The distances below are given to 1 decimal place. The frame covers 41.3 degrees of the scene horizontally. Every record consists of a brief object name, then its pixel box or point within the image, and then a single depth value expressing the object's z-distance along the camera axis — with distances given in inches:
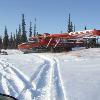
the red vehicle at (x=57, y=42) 582.6
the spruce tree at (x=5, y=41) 1215.6
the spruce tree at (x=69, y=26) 1194.6
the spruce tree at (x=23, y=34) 1230.6
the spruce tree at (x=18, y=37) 1238.2
